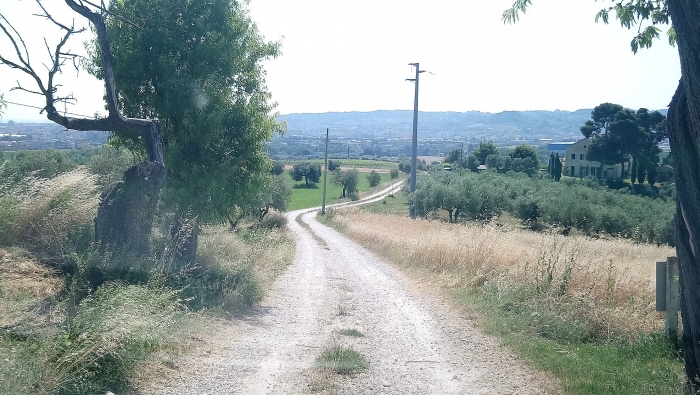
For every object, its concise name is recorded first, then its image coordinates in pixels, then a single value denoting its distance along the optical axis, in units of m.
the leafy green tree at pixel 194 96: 11.25
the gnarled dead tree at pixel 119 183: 7.96
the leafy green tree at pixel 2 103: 7.46
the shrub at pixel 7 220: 8.38
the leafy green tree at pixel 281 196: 44.12
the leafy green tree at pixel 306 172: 85.06
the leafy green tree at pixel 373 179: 93.03
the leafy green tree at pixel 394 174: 101.54
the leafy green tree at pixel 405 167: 110.00
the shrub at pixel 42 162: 14.49
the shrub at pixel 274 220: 37.09
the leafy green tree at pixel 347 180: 83.25
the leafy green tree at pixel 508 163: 54.38
